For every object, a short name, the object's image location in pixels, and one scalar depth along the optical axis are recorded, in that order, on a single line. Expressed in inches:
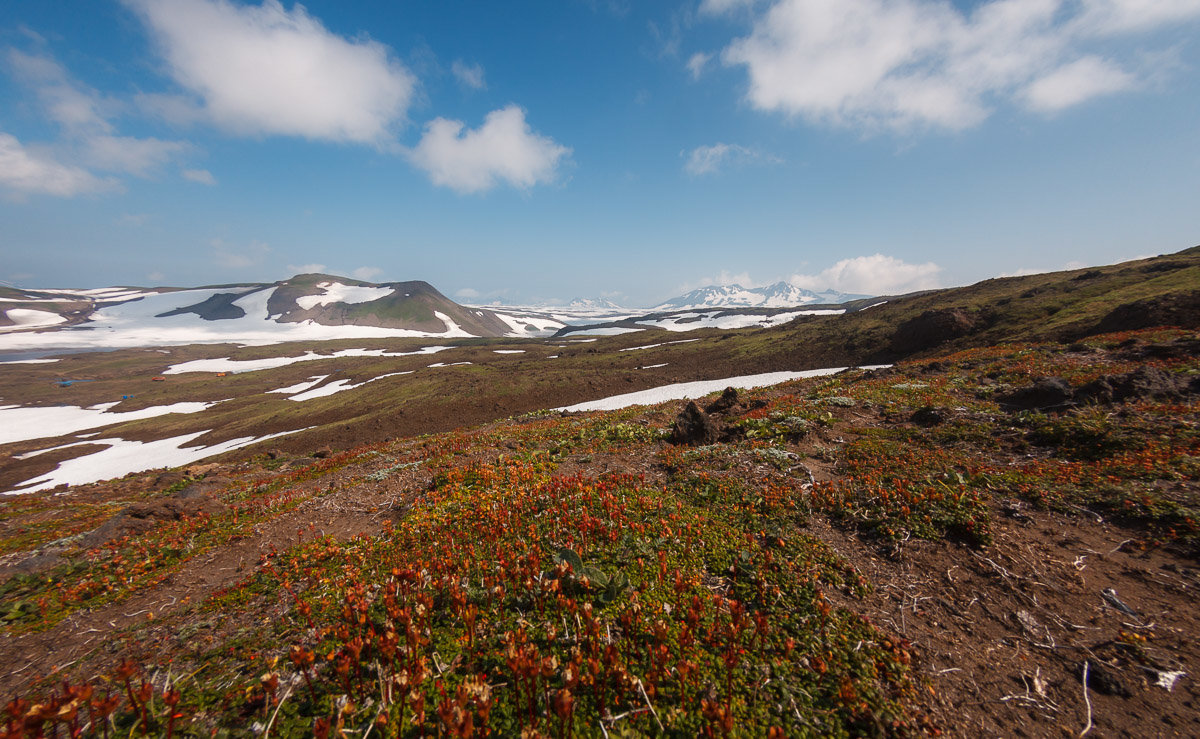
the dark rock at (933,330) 1686.8
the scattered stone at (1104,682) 181.2
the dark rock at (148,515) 396.6
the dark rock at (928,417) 565.3
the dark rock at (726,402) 853.8
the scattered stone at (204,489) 578.6
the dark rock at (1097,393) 508.7
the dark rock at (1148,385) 501.0
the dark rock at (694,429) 617.6
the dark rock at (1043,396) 550.9
